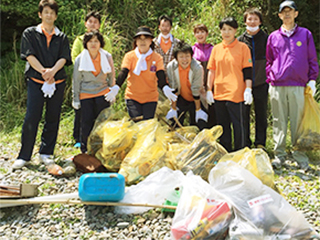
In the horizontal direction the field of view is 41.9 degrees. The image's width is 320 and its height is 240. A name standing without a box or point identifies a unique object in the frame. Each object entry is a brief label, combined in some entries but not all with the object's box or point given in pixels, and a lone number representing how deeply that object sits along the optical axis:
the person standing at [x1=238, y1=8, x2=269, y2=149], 5.04
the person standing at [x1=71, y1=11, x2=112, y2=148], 5.24
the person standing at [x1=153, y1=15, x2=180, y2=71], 5.52
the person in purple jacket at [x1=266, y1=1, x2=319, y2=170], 4.73
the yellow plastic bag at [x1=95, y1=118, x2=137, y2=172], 4.33
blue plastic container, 3.44
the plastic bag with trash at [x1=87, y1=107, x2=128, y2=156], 4.64
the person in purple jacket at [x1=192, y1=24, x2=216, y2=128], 5.24
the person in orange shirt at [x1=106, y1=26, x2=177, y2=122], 4.79
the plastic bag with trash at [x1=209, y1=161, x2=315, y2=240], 2.96
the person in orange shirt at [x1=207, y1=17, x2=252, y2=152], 4.70
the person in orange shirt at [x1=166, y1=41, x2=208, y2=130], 4.96
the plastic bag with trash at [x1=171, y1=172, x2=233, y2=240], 2.96
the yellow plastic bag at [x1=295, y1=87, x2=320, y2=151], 4.77
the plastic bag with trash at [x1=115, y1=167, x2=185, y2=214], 3.56
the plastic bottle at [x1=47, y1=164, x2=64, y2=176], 4.31
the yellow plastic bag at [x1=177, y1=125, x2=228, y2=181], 4.04
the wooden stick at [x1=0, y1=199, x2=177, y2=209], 3.44
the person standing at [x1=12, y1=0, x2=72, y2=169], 4.44
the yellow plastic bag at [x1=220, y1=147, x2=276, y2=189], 3.66
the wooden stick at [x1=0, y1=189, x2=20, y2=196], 3.64
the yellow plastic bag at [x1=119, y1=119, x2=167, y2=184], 4.05
